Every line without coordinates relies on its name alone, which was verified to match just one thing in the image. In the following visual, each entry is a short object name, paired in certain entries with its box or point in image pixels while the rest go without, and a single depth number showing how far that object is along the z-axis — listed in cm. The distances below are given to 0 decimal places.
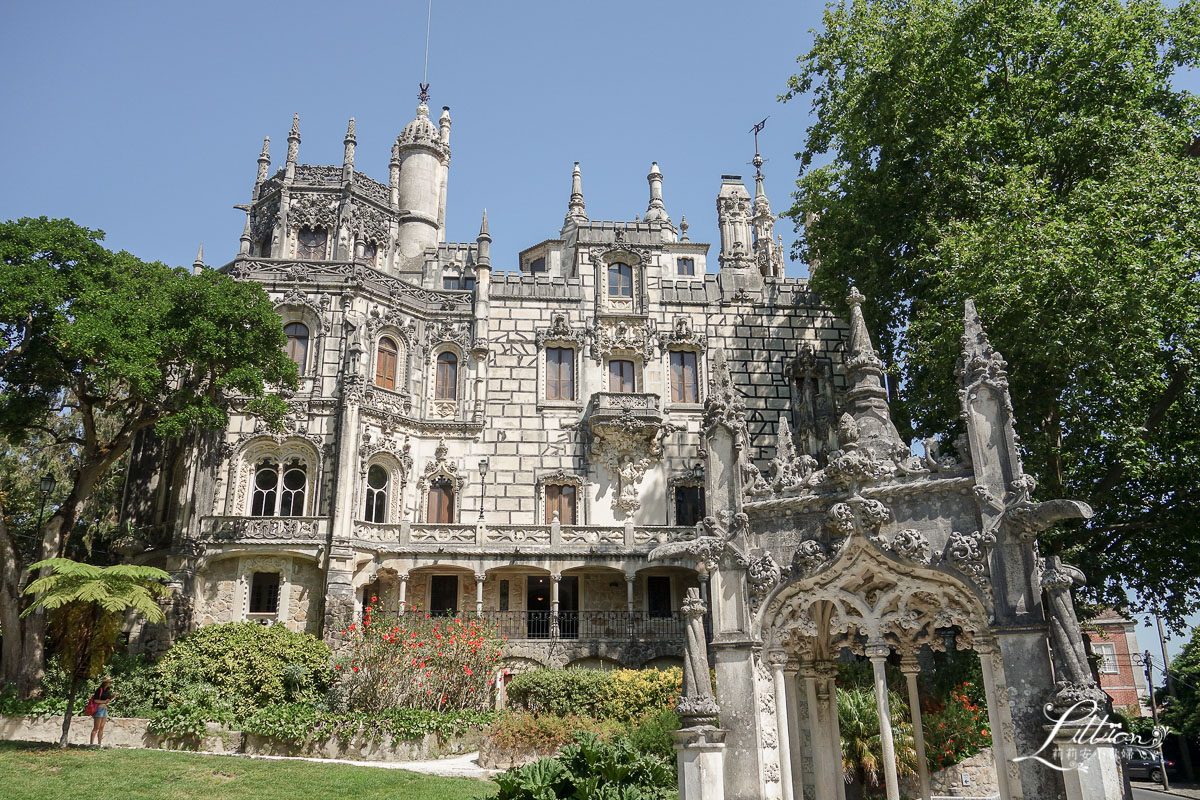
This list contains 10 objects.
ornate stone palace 3058
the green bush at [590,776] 1120
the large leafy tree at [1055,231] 2044
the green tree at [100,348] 2488
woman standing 2141
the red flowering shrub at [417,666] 2309
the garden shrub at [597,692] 2423
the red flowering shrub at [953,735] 1911
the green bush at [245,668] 2461
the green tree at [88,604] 2058
